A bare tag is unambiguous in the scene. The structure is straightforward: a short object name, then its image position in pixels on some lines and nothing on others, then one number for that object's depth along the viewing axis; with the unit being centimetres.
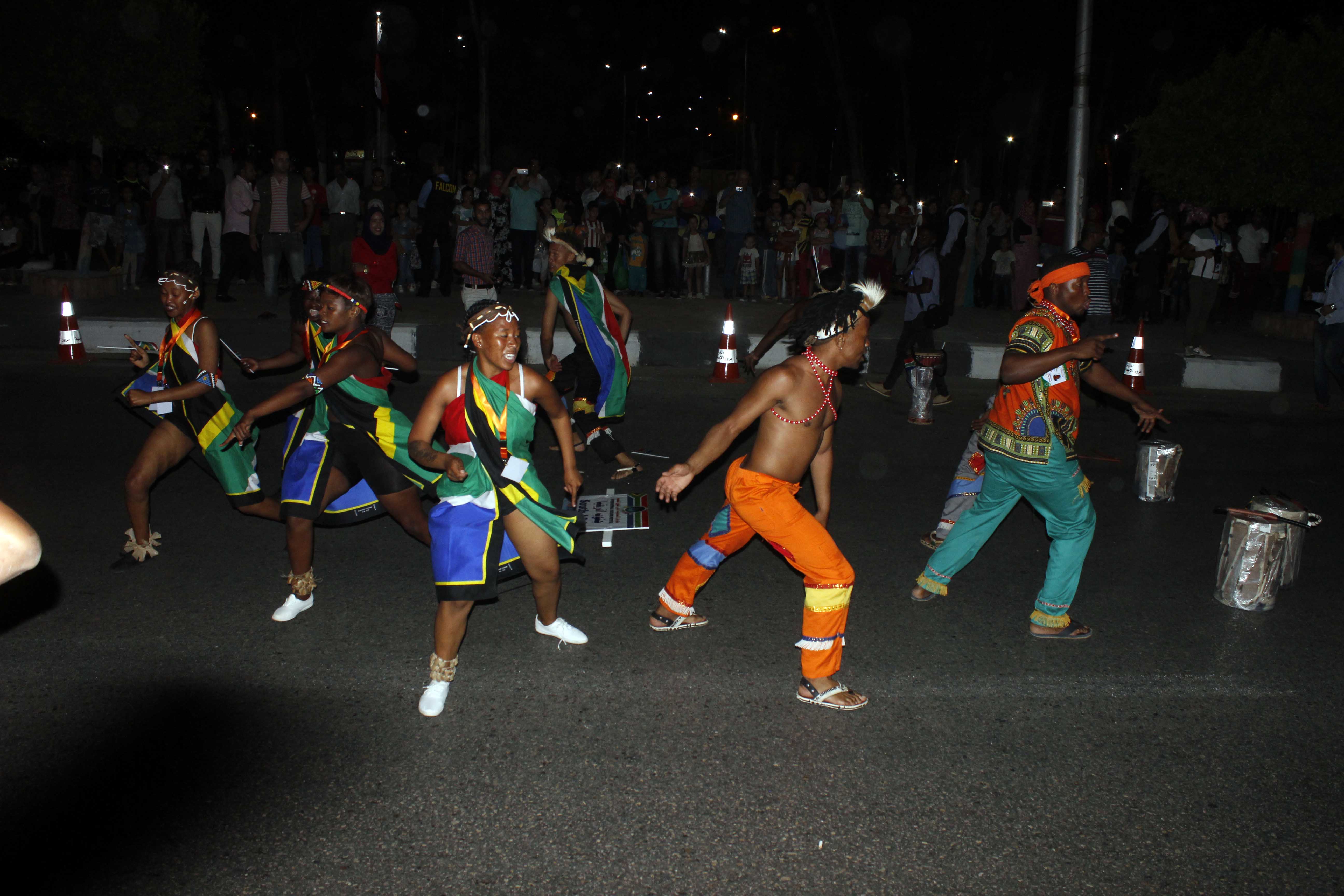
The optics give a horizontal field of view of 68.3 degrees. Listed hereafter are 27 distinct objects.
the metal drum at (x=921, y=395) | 929
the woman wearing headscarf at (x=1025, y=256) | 1573
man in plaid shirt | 1141
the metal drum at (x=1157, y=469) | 699
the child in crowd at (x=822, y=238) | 1600
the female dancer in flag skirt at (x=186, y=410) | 519
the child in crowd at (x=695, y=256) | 1636
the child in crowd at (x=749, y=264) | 1616
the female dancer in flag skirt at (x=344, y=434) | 466
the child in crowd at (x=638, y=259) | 1648
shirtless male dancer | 398
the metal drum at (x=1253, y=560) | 509
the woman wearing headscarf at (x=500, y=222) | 1527
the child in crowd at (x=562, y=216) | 950
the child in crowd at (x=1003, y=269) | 1681
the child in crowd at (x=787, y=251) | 1598
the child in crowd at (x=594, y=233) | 1571
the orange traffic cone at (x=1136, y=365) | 1020
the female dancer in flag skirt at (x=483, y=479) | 387
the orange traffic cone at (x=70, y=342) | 1080
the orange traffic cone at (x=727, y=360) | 1073
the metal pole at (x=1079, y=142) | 1219
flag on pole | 1833
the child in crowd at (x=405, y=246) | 1508
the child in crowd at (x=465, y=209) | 1496
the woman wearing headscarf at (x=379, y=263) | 977
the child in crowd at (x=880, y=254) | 1061
